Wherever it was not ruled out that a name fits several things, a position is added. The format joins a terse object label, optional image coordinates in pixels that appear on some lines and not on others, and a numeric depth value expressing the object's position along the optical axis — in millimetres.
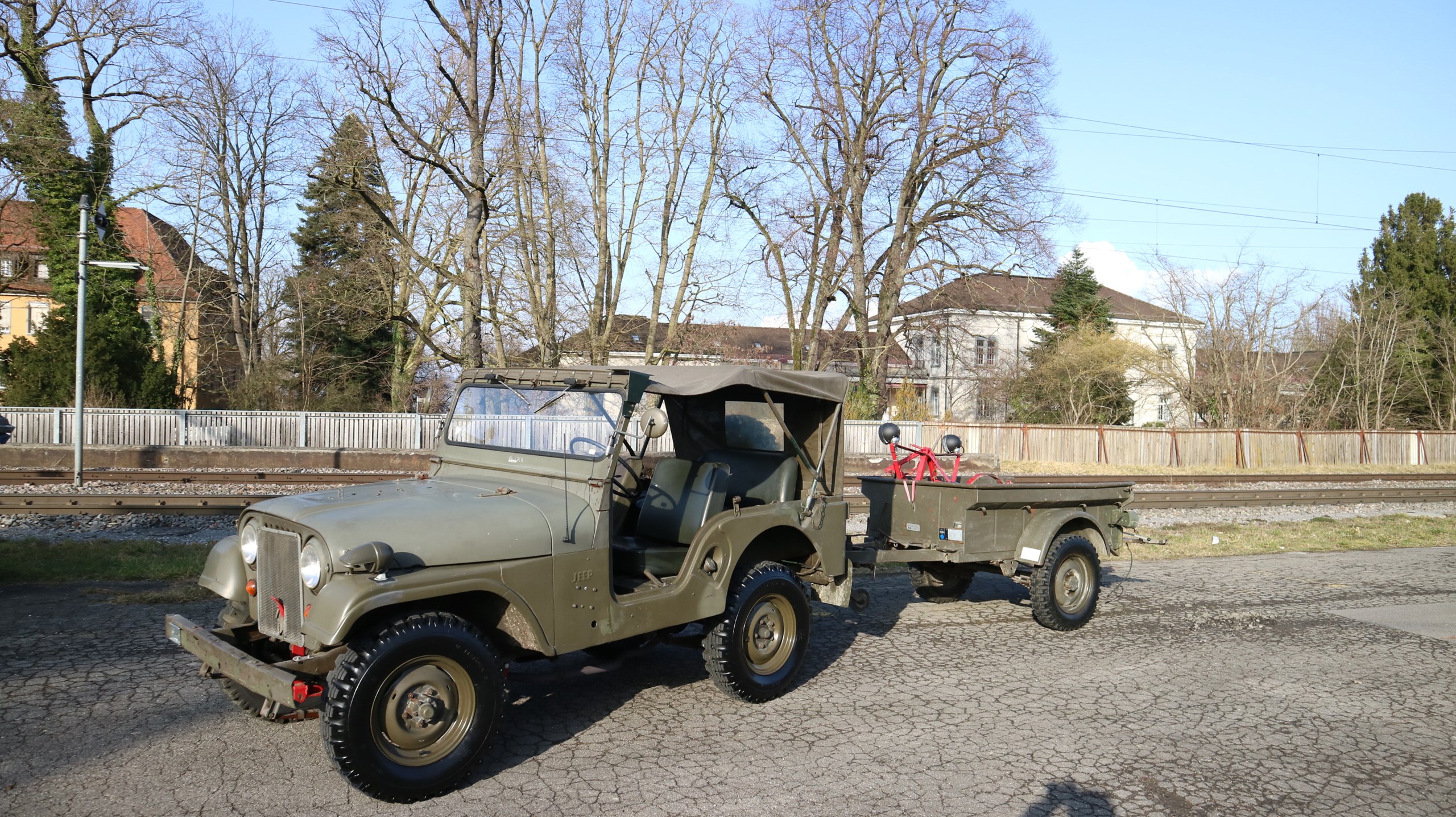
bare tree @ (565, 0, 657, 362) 27891
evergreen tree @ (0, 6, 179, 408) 24750
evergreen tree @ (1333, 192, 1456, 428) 41219
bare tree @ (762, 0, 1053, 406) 31875
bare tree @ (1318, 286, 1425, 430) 40500
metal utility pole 16828
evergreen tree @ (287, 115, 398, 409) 22438
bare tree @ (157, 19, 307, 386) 32781
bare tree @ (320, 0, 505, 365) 22297
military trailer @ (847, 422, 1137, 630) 7625
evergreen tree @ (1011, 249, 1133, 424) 37938
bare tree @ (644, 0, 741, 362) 28797
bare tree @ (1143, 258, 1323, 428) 36188
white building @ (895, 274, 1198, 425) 31734
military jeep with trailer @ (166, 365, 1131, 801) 4316
